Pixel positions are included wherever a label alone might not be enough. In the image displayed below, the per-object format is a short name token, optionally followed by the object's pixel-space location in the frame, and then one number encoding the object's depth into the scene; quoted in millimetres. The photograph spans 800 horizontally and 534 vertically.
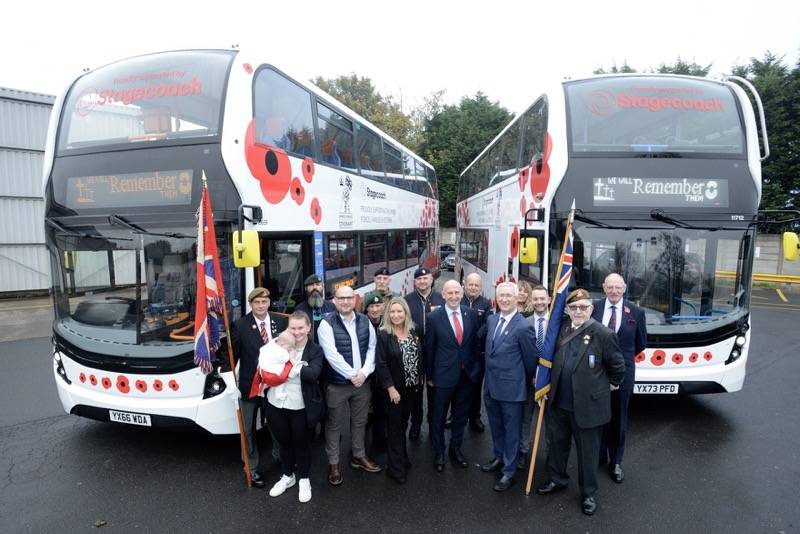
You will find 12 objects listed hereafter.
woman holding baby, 3738
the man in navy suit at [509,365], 3971
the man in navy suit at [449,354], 4254
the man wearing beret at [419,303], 4938
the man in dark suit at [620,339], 4152
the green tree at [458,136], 28891
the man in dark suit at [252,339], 4047
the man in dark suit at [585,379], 3586
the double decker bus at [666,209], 5160
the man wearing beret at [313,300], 4980
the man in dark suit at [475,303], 5043
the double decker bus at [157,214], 4254
